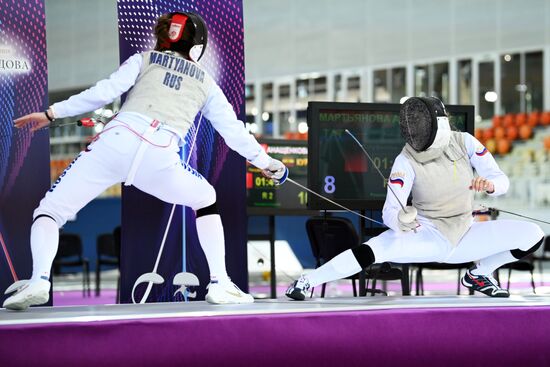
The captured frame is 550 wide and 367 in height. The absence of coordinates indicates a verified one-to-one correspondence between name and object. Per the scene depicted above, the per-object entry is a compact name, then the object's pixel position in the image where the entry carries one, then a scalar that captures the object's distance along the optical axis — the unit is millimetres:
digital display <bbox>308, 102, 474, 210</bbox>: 9484
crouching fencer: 7660
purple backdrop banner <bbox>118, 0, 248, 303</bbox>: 8641
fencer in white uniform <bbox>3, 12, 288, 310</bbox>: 6871
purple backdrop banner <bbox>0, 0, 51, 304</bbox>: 8453
